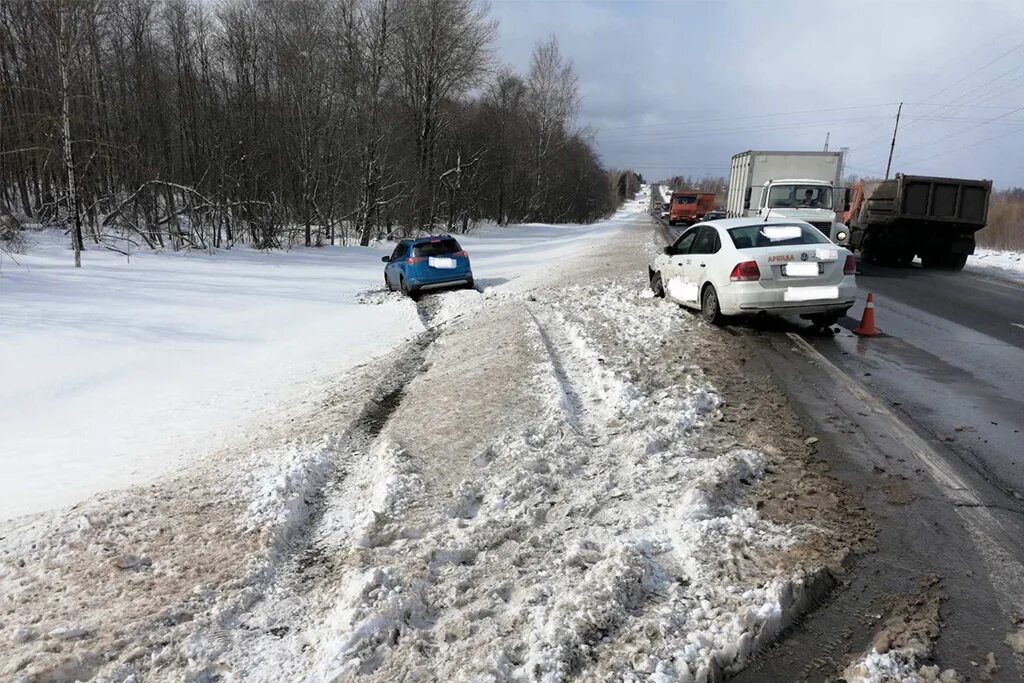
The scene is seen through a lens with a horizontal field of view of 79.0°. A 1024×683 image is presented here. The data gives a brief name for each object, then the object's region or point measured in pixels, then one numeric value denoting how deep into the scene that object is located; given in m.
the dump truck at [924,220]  17.42
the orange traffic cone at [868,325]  8.96
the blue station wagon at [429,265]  14.65
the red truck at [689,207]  51.50
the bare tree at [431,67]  32.56
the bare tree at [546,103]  52.78
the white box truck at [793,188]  15.99
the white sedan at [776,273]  8.31
